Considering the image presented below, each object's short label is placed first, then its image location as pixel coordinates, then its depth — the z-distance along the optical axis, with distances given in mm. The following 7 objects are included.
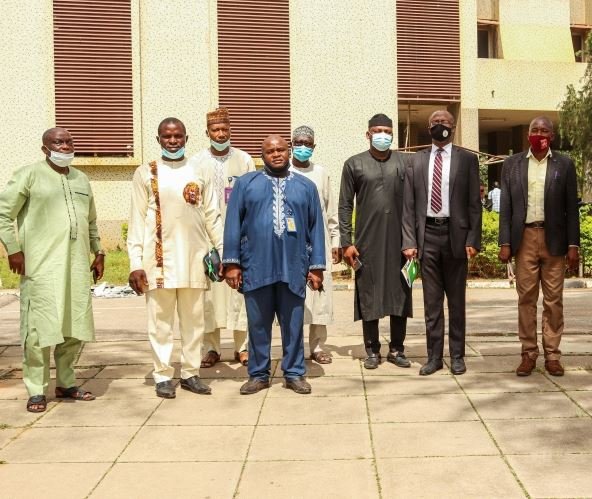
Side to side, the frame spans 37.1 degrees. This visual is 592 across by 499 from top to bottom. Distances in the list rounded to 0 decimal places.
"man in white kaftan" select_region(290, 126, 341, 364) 7613
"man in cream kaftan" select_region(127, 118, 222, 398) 6379
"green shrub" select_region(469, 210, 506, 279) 16047
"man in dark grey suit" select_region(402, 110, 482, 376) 6918
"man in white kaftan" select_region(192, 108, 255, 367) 7484
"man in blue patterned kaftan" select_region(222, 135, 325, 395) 6445
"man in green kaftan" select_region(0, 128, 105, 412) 6082
